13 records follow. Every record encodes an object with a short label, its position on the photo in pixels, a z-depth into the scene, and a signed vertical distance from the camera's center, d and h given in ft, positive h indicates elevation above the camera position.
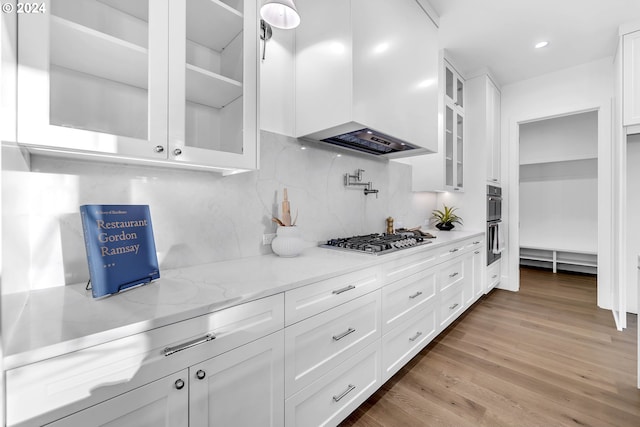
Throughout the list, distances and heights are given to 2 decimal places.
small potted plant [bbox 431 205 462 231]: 11.34 -0.16
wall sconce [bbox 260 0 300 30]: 4.33 +3.26
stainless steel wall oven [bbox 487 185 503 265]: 11.34 -0.50
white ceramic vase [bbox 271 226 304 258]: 5.32 -0.55
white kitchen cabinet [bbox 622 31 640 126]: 8.38 +4.23
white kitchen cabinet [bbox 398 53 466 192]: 10.17 +2.63
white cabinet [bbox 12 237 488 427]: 2.14 -1.64
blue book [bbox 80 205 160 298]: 2.98 -0.39
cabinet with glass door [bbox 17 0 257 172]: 2.72 +1.65
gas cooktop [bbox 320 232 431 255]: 5.73 -0.67
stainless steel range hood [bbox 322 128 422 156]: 6.22 +1.84
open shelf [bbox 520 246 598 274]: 14.93 -2.51
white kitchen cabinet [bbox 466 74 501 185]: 11.42 +4.08
